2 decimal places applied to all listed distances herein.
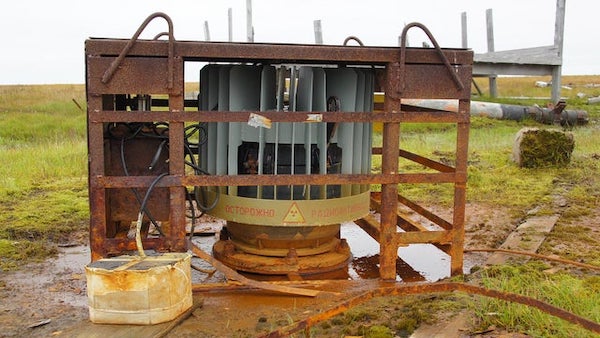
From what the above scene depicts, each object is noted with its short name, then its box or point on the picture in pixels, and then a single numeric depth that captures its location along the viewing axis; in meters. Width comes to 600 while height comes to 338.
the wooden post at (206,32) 24.45
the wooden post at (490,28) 20.39
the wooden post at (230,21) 21.23
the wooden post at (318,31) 20.30
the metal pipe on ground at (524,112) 15.16
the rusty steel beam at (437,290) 3.16
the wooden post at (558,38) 16.34
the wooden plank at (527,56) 15.81
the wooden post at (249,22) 17.08
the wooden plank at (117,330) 3.49
